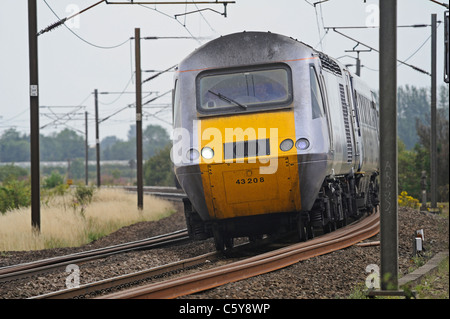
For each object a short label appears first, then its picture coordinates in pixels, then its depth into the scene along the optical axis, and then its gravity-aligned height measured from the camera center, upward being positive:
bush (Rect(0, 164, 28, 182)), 73.56 -0.89
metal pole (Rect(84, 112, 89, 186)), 65.18 +2.94
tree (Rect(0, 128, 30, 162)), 134.75 +1.93
